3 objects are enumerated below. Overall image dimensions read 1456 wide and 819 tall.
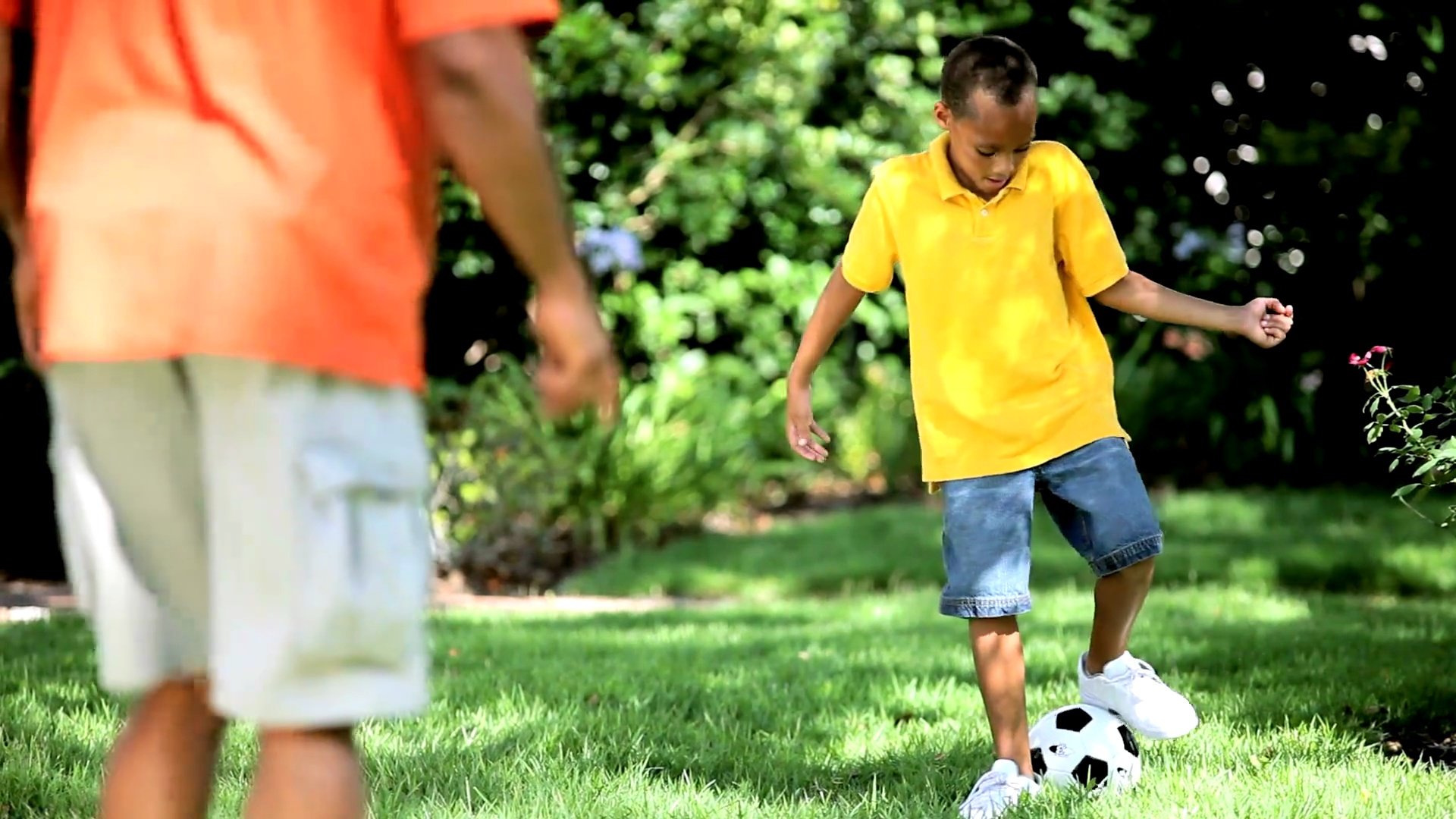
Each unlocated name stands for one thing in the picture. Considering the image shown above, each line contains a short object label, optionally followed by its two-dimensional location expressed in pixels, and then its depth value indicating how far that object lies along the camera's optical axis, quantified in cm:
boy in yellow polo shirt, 646
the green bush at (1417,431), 670
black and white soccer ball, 650
